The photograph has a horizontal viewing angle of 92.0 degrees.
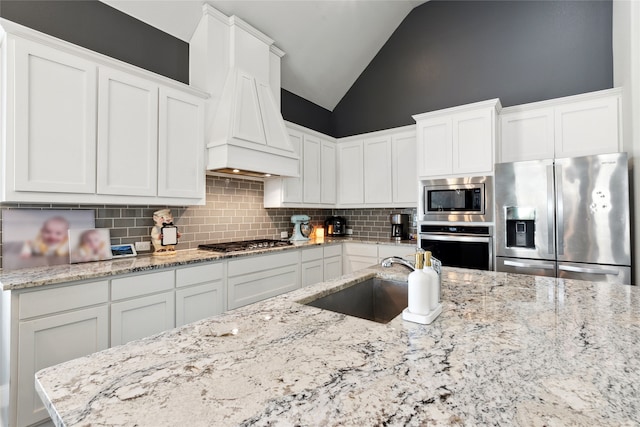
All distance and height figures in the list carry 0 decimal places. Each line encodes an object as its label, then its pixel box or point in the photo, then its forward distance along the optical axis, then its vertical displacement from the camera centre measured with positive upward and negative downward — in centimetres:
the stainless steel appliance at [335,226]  462 -14
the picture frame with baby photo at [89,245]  218 -20
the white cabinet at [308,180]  366 +47
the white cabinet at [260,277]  268 -58
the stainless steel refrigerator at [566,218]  240 -2
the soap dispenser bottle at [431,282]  105 -23
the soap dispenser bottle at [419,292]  103 -25
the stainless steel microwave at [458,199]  303 +17
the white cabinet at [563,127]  283 +87
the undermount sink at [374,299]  154 -44
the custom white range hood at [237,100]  279 +114
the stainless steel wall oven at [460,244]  298 -28
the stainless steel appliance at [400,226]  406 -13
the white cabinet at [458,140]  307 +80
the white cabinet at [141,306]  194 -60
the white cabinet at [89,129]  177 +60
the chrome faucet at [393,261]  140 -20
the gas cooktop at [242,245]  283 -28
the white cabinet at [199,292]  228 -59
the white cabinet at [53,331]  160 -64
